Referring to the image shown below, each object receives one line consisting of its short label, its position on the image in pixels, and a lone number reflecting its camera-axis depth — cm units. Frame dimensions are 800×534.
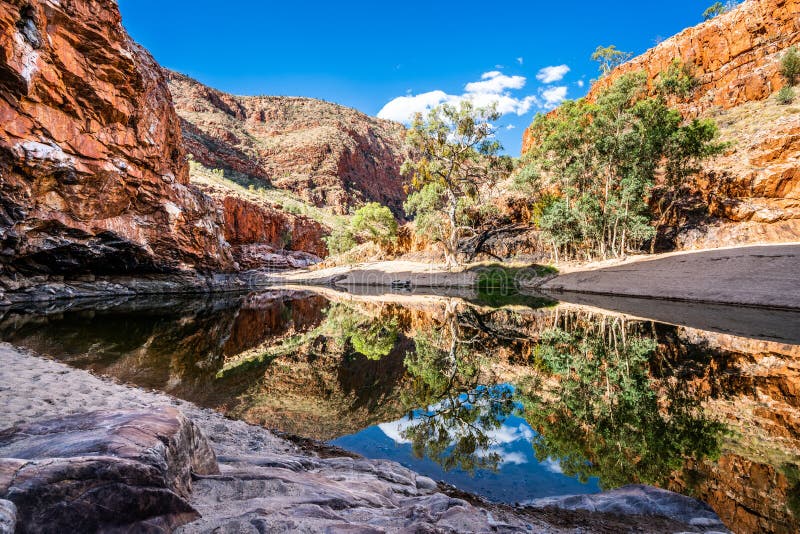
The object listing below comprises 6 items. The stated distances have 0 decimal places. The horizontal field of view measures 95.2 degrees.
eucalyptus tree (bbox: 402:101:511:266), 3173
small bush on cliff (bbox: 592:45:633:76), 5950
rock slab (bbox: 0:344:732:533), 154
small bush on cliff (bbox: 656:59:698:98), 2520
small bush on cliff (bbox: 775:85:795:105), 3244
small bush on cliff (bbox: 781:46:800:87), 3538
